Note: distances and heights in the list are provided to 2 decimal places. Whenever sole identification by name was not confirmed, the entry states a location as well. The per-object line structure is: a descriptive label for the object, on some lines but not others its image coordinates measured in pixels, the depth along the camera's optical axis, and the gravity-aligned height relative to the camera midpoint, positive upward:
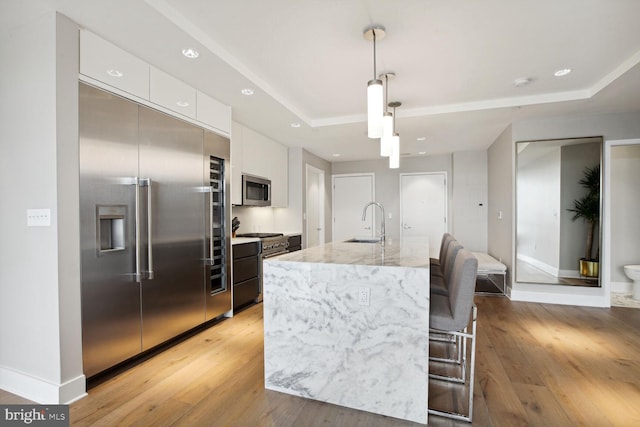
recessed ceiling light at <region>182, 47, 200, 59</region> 2.34 +1.20
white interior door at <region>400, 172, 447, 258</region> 6.55 +0.08
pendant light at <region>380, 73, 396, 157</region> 2.70 +0.67
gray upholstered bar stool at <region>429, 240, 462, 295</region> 2.39 -0.57
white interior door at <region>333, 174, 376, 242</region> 6.97 +0.13
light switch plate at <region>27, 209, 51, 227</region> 1.91 -0.03
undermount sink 3.52 -0.35
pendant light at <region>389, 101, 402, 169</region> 3.13 +0.59
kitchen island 1.72 -0.71
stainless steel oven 4.17 -0.48
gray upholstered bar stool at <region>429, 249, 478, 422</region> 1.75 -0.60
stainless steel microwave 4.17 +0.28
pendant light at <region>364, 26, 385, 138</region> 2.10 +0.69
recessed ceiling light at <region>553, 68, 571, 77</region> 2.92 +1.29
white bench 4.45 -0.86
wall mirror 4.01 -0.03
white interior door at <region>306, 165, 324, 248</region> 6.24 +0.09
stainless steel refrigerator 2.09 -0.12
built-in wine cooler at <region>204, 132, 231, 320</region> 3.17 -0.19
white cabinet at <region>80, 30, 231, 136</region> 2.08 +1.02
